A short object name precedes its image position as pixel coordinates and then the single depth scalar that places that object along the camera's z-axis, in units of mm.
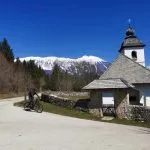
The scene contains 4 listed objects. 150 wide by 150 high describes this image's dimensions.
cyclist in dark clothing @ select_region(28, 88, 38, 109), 14340
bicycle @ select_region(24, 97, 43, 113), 13987
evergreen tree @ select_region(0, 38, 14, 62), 50993
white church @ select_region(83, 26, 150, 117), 15681
